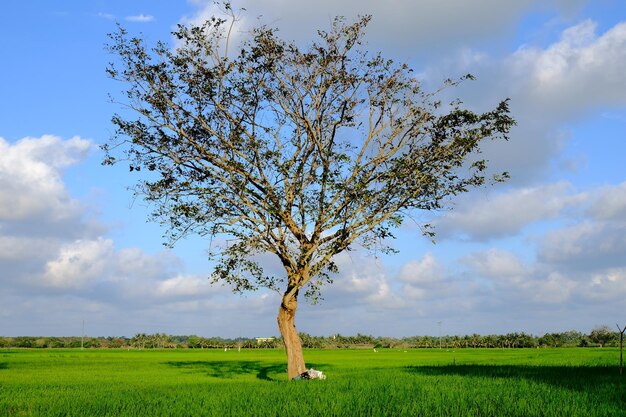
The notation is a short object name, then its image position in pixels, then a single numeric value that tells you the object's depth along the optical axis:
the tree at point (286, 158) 29.14
